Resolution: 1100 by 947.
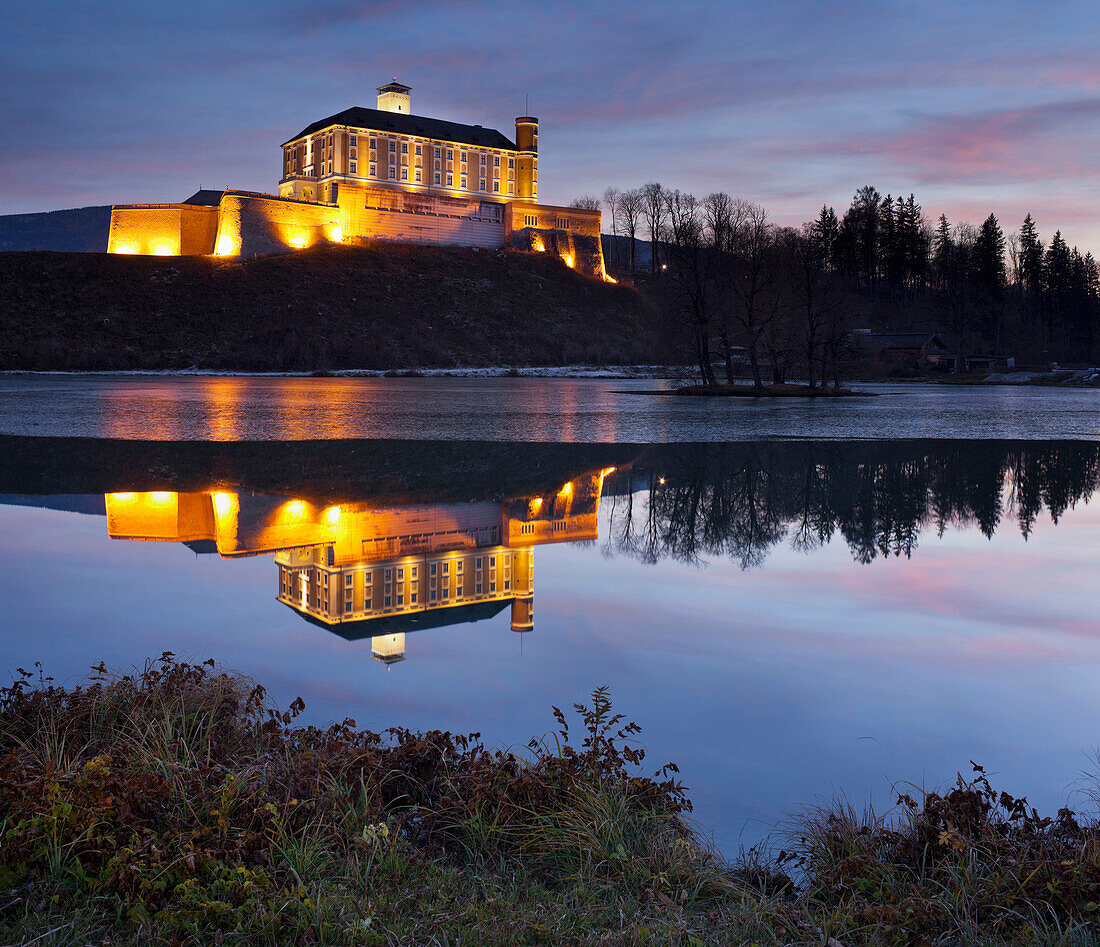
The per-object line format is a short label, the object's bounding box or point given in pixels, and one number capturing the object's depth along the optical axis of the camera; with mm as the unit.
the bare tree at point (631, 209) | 131625
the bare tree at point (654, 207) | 119194
